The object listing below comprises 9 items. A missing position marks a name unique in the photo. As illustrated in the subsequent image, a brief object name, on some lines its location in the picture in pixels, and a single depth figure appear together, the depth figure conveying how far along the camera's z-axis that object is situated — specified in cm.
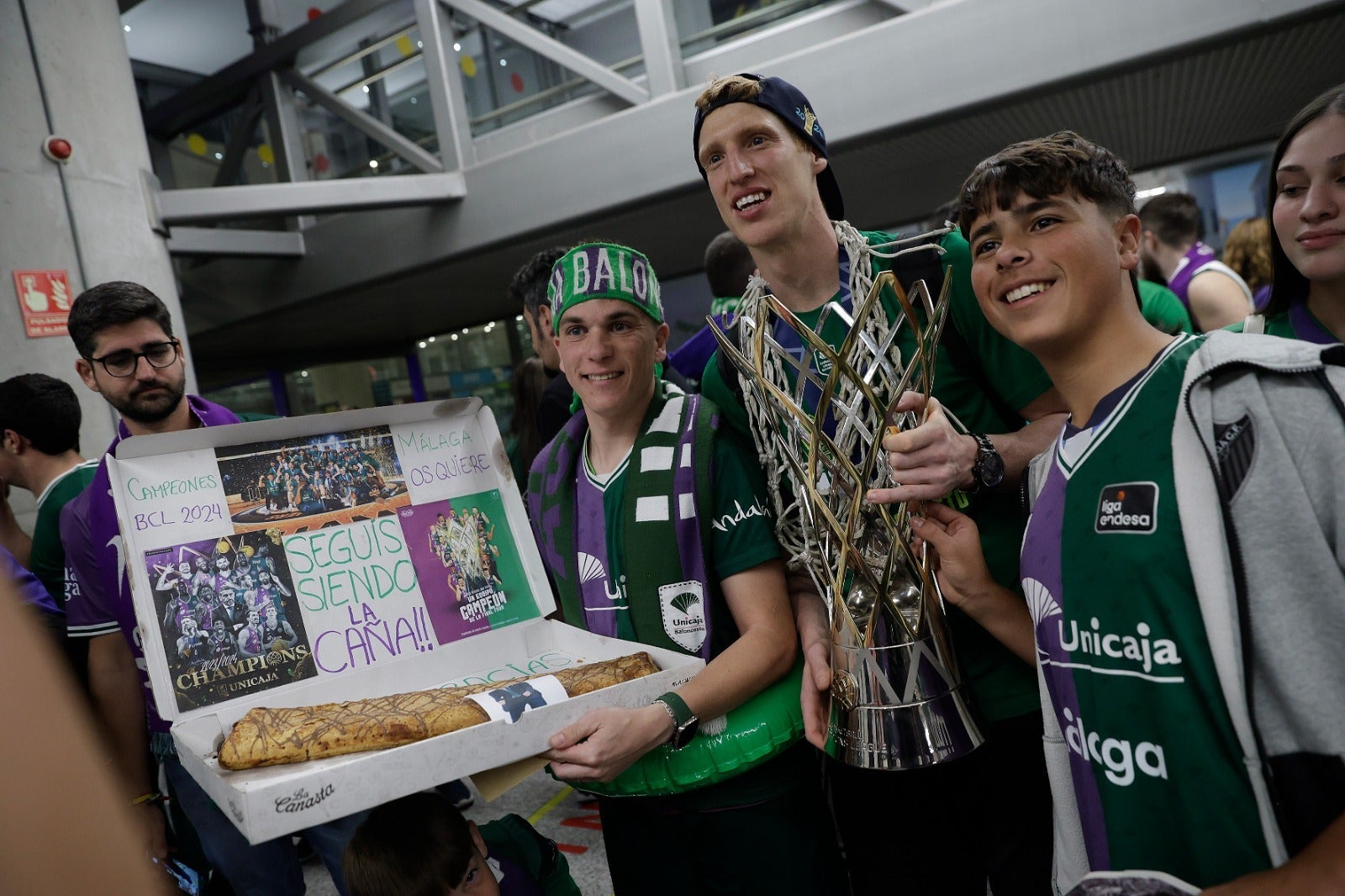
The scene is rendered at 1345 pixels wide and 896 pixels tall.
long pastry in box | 95
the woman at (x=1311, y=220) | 122
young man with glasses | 167
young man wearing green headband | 120
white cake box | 104
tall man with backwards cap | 124
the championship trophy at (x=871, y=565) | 101
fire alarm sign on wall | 320
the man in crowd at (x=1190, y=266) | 309
